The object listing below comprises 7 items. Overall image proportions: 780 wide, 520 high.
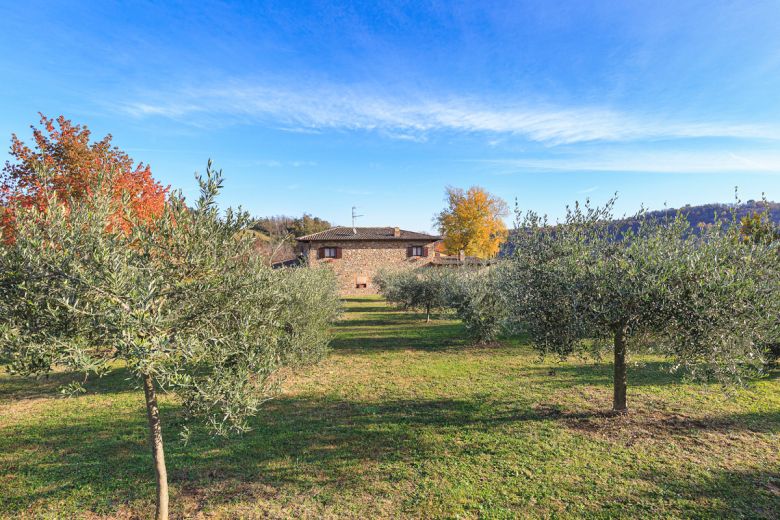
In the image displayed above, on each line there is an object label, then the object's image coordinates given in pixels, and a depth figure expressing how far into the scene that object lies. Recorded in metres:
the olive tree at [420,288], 24.75
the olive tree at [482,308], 18.06
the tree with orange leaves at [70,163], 14.21
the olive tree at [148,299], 4.32
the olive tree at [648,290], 7.21
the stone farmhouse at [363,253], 42.38
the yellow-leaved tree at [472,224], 47.84
